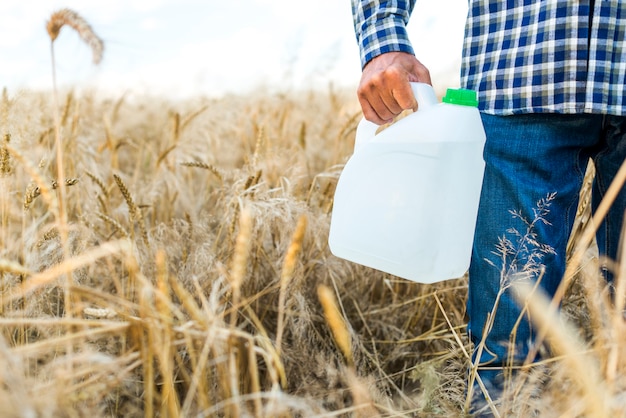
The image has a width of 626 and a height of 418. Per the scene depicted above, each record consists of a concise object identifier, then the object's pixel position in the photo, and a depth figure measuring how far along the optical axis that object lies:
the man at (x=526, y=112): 1.00
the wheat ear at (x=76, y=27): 1.10
